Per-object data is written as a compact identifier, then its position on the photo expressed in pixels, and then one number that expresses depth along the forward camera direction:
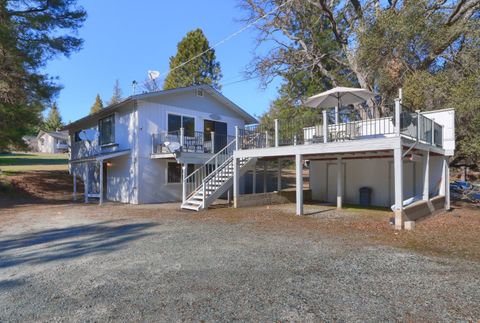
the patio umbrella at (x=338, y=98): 10.14
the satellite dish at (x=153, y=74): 18.20
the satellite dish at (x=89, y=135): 16.75
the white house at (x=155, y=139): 14.15
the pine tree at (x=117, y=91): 67.88
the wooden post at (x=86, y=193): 14.61
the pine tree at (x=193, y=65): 29.81
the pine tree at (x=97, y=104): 58.37
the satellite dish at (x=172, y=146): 12.87
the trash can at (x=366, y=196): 13.34
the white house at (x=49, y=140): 48.63
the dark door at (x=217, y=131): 16.44
